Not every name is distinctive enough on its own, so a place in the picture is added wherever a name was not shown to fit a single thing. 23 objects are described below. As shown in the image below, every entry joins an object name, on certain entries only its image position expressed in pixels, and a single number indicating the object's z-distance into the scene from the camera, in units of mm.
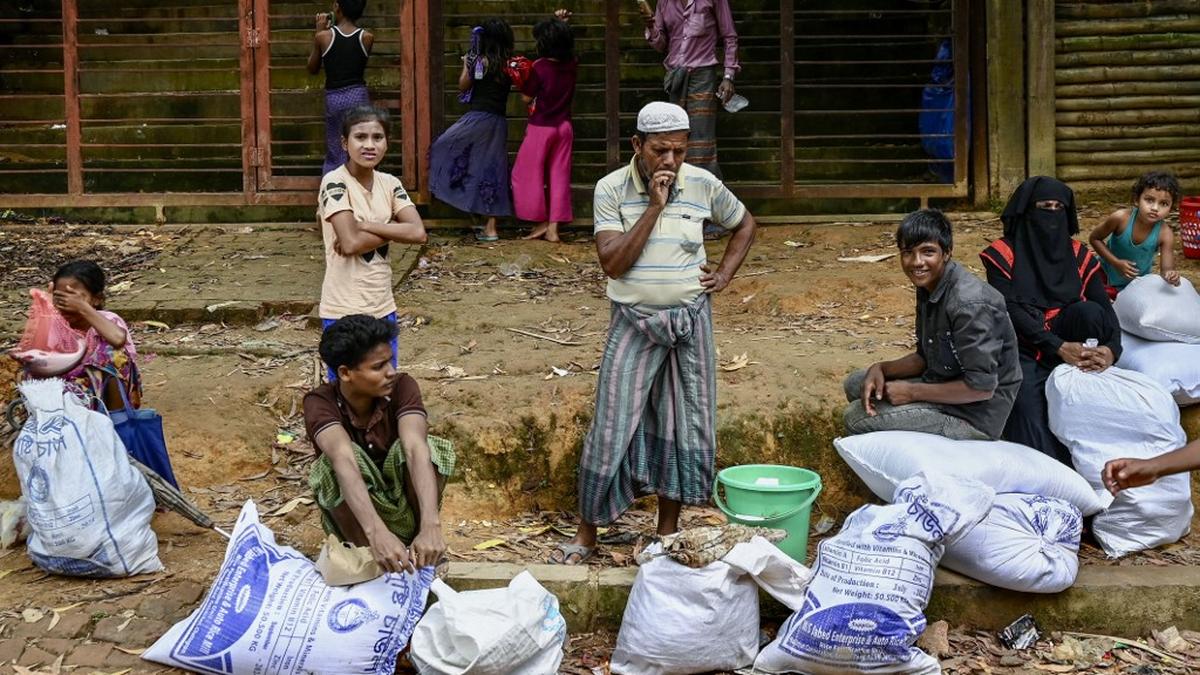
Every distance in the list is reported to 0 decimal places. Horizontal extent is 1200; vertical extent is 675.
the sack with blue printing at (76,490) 5176
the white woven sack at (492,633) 4547
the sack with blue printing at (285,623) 4578
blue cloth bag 5605
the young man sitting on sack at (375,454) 4547
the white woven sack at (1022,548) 5098
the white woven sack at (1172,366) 6141
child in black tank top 9109
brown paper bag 4676
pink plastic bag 5406
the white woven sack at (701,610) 4848
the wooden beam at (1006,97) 10008
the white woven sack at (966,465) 5250
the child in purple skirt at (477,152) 9711
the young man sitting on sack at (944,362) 5250
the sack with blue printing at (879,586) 4754
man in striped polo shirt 5152
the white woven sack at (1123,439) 5625
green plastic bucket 5285
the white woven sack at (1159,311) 6348
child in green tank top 6586
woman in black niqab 5816
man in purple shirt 9352
